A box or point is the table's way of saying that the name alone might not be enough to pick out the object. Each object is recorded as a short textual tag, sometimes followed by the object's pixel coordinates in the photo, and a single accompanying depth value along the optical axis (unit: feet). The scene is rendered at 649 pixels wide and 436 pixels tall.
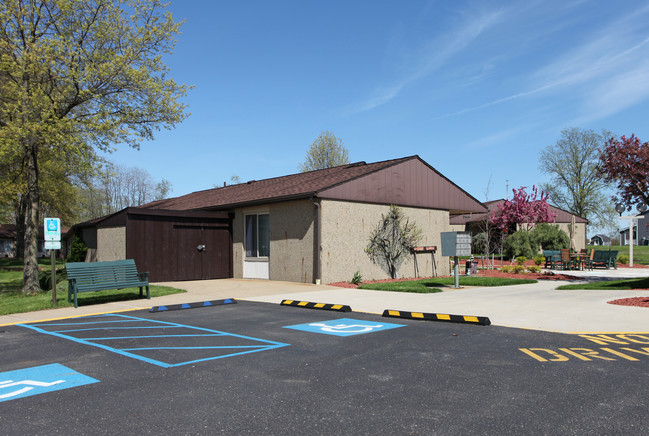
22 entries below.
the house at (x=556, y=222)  128.06
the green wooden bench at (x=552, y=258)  81.25
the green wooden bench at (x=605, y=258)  84.07
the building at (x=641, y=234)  238.97
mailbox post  50.03
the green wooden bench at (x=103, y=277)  37.47
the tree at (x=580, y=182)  171.94
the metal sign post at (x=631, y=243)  92.37
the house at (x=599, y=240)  261.24
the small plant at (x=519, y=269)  70.70
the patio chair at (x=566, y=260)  80.37
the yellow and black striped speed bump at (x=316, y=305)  33.71
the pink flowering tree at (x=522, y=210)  113.39
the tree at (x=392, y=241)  60.70
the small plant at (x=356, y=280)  55.31
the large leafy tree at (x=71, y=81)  47.57
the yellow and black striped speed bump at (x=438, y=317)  27.37
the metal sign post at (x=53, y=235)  35.52
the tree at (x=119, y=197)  228.84
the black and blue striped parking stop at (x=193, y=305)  34.66
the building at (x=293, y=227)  55.52
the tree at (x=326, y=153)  171.83
